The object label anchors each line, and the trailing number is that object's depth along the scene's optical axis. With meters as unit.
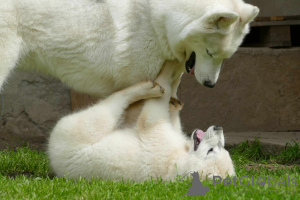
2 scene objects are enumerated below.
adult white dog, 8.79
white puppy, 8.80
